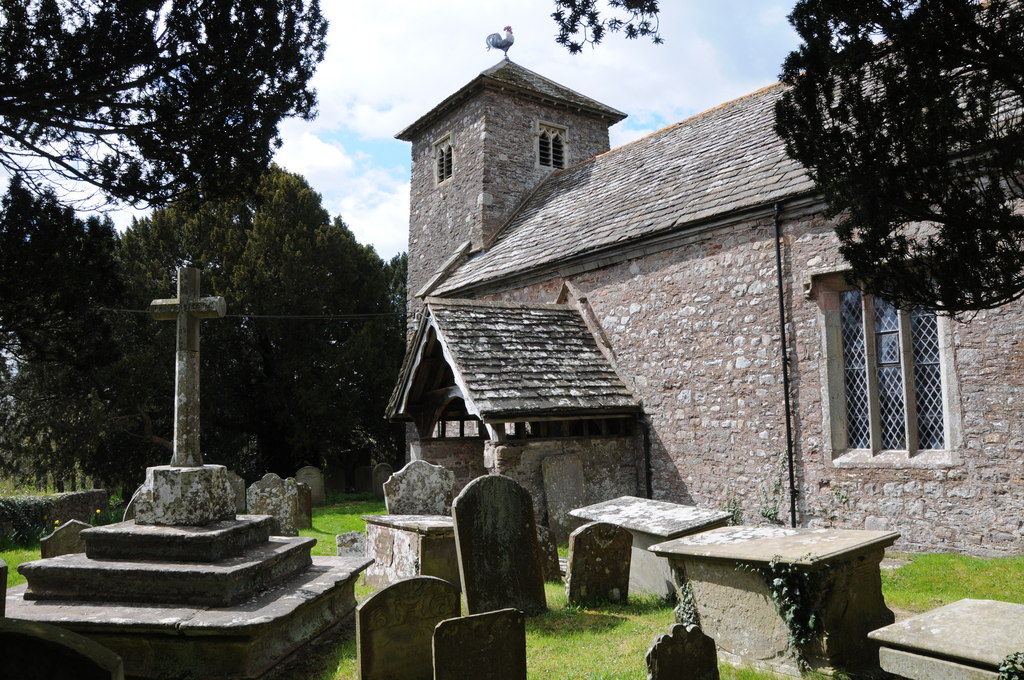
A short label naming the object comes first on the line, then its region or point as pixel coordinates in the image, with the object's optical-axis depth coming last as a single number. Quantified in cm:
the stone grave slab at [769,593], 461
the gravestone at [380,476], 1920
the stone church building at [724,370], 789
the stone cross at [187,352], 596
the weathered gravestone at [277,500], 1135
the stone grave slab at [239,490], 1378
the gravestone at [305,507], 1250
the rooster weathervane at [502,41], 2048
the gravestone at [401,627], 461
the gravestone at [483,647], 414
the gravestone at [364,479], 2178
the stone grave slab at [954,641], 369
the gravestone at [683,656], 407
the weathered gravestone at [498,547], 626
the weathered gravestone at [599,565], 668
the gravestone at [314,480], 1841
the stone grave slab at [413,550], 720
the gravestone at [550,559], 788
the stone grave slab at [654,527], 686
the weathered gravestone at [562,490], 989
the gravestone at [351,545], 909
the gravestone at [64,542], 836
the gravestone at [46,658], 293
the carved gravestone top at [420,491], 853
